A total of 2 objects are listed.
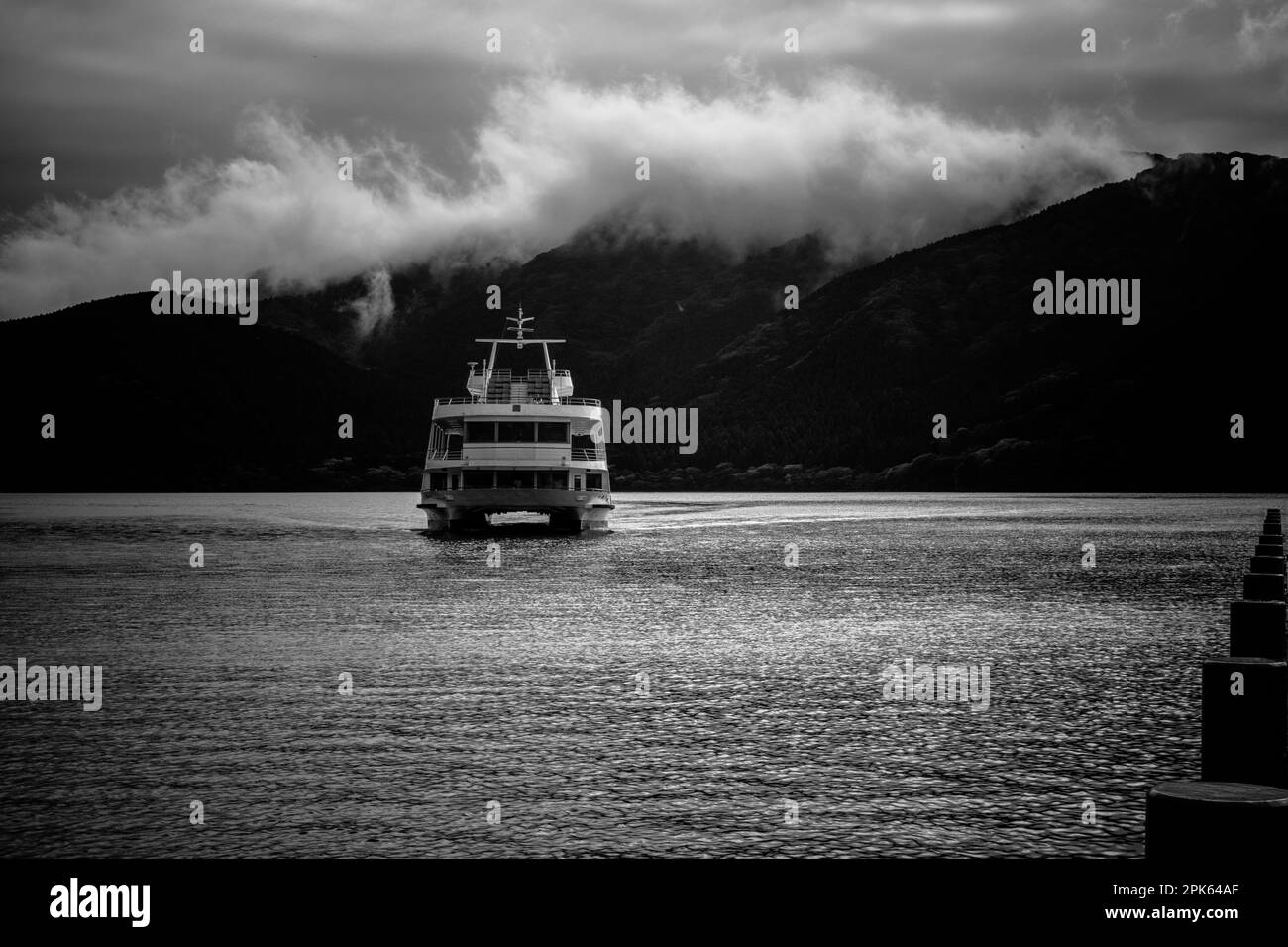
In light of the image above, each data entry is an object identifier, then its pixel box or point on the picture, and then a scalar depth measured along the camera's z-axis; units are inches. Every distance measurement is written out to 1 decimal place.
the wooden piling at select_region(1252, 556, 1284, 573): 524.4
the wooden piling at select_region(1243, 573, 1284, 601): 456.8
